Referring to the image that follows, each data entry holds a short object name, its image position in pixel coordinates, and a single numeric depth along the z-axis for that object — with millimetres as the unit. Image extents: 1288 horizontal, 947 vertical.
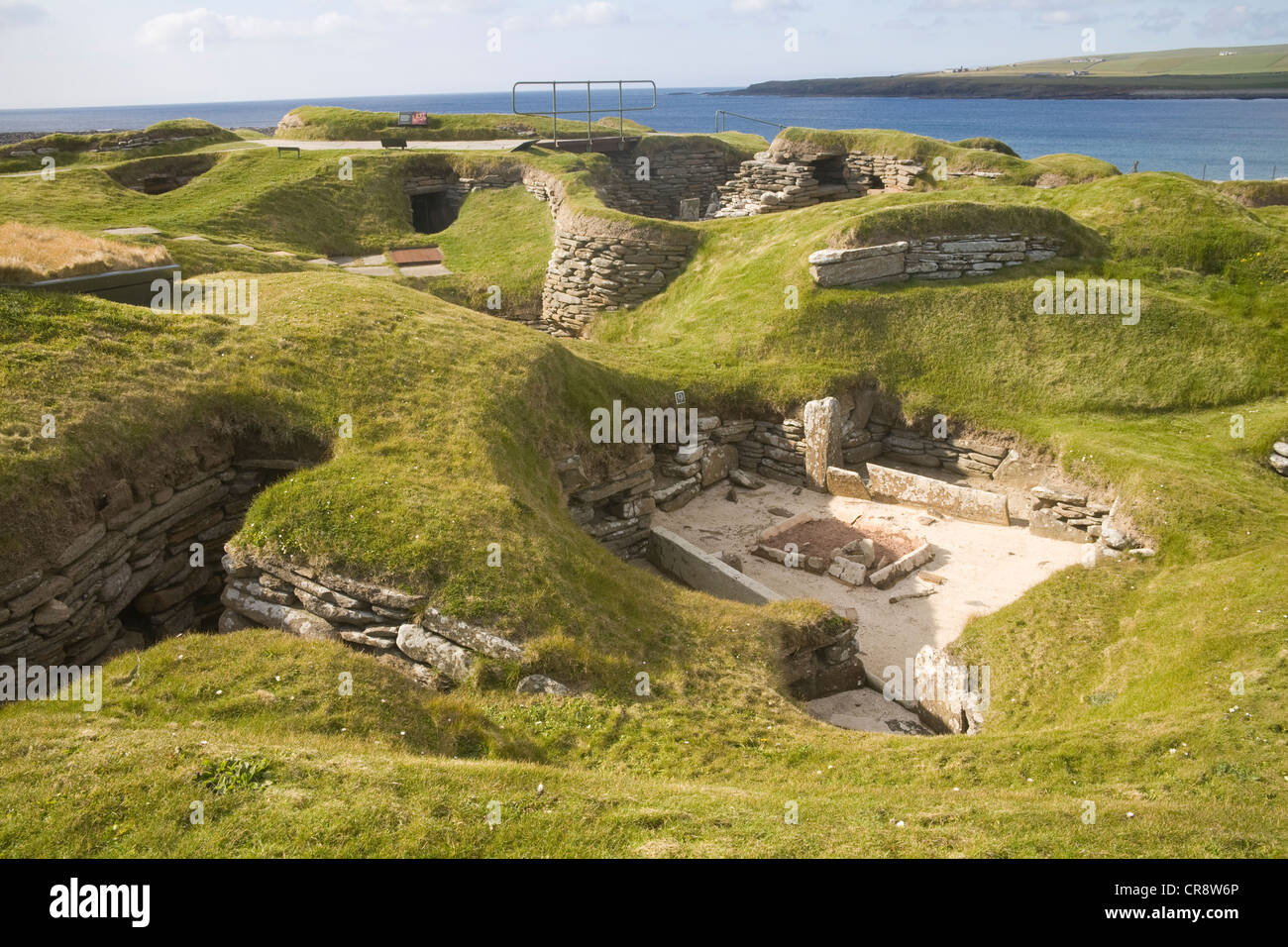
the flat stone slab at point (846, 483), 19984
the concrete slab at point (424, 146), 38812
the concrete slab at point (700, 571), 15781
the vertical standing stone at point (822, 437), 20156
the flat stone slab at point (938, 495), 18656
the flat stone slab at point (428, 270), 29844
